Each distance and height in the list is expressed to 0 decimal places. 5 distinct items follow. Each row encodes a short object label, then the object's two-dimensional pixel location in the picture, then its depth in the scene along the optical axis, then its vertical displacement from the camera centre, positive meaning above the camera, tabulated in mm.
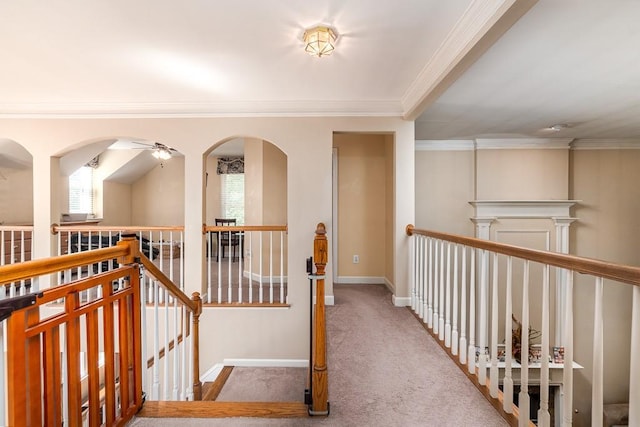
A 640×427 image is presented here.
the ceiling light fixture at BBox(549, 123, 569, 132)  3821 +1069
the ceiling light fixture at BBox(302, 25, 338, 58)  1995 +1171
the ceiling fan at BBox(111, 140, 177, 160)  4883 +1297
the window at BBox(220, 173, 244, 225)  7621 +375
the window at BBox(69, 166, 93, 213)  6273 +438
